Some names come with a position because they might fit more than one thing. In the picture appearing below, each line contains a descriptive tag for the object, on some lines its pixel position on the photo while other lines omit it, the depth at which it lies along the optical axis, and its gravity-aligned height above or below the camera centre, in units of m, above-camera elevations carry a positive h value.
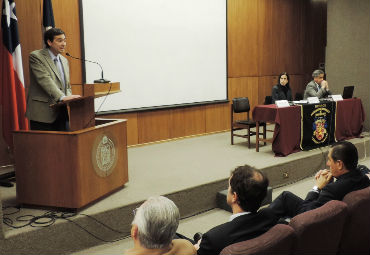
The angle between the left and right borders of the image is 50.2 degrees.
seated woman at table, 6.17 -0.13
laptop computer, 6.14 -0.18
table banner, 5.34 -0.61
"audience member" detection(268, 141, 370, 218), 2.44 -0.65
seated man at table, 6.12 -0.11
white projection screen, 5.43 +0.53
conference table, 5.08 -0.55
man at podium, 3.15 +0.01
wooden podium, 3.00 -0.59
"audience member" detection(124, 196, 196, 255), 1.53 -0.56
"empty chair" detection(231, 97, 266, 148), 5.76 -0.44
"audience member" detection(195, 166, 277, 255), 1.77 -0.62
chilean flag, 3.96 +0.11
